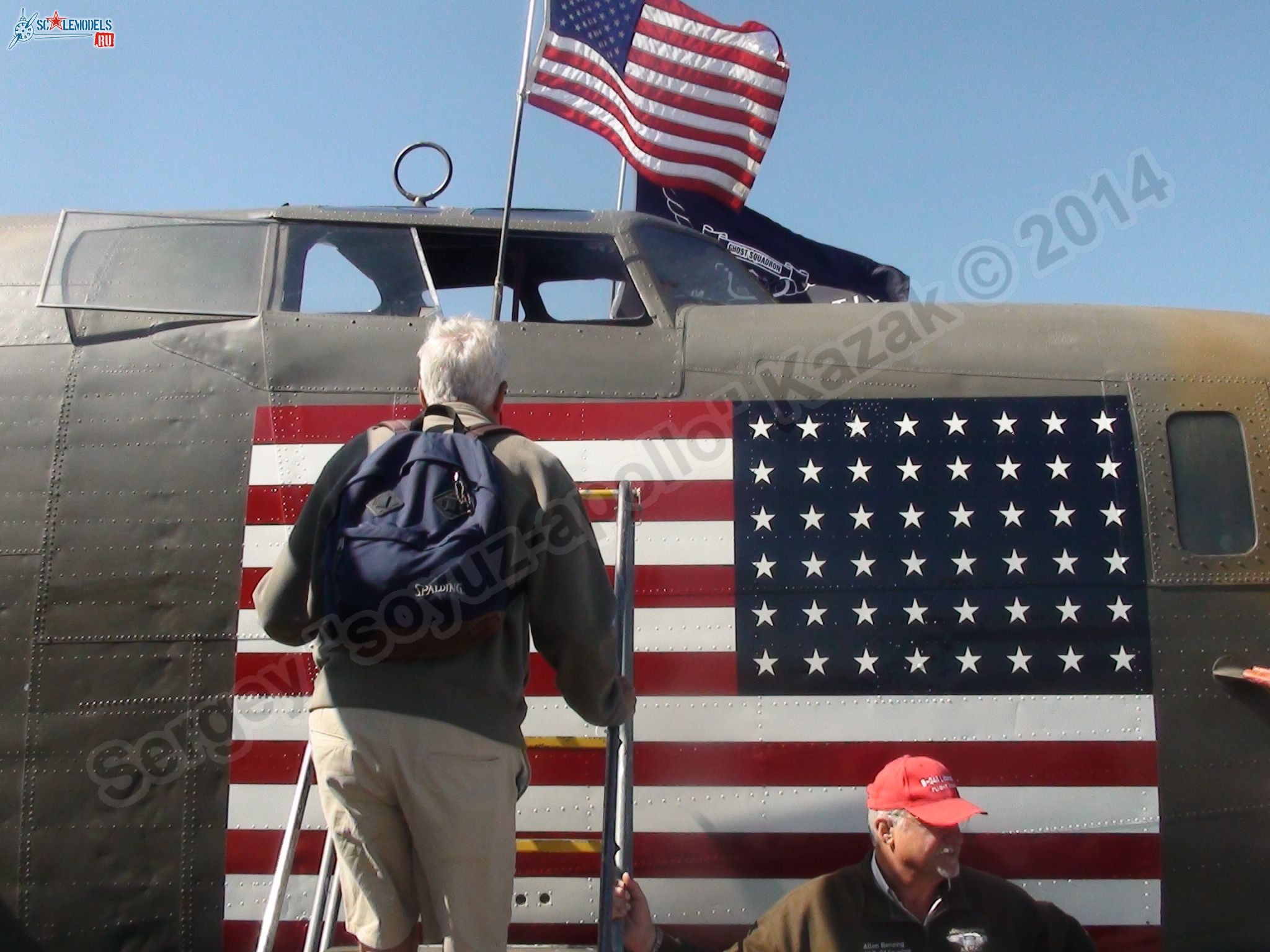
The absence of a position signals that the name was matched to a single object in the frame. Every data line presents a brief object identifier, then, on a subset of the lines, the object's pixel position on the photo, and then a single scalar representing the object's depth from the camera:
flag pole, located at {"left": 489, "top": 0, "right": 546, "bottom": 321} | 4.16
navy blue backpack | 2.25
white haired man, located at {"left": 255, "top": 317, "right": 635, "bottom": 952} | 2.33
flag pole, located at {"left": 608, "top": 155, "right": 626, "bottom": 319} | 4.66
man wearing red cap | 3.12
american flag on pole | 5.82
